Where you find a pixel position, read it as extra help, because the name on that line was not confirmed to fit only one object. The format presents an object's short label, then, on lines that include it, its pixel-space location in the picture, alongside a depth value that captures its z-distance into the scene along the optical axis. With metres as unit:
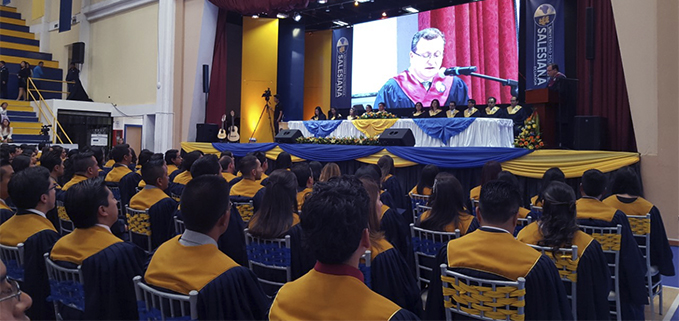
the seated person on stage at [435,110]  11.32
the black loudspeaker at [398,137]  8.59
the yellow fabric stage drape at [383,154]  7.99
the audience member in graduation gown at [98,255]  2.04
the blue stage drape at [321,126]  10.83
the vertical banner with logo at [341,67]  14.61
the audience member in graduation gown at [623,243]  2.93
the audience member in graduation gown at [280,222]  2.65
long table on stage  8.50
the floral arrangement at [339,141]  8.92
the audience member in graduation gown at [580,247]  2.31
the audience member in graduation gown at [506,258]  1.83
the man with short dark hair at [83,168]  4.38
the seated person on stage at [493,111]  9.94
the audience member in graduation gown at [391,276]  2.17
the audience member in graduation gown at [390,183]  5.19
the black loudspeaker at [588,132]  6.98
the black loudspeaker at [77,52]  16.92
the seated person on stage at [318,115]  13.31
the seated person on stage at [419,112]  11.73
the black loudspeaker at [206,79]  13.38
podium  7.85
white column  13.76
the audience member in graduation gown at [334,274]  1.19
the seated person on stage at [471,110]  10.37
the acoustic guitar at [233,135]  13.56
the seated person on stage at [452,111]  10.71
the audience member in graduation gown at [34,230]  2.37
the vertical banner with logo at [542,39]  9.20
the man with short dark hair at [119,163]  5.29
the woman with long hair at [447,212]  2.93
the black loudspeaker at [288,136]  10.44
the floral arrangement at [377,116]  10.16
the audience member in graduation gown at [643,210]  3.48
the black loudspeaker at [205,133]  12.93
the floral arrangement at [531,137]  7.11
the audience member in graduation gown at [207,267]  1.62
